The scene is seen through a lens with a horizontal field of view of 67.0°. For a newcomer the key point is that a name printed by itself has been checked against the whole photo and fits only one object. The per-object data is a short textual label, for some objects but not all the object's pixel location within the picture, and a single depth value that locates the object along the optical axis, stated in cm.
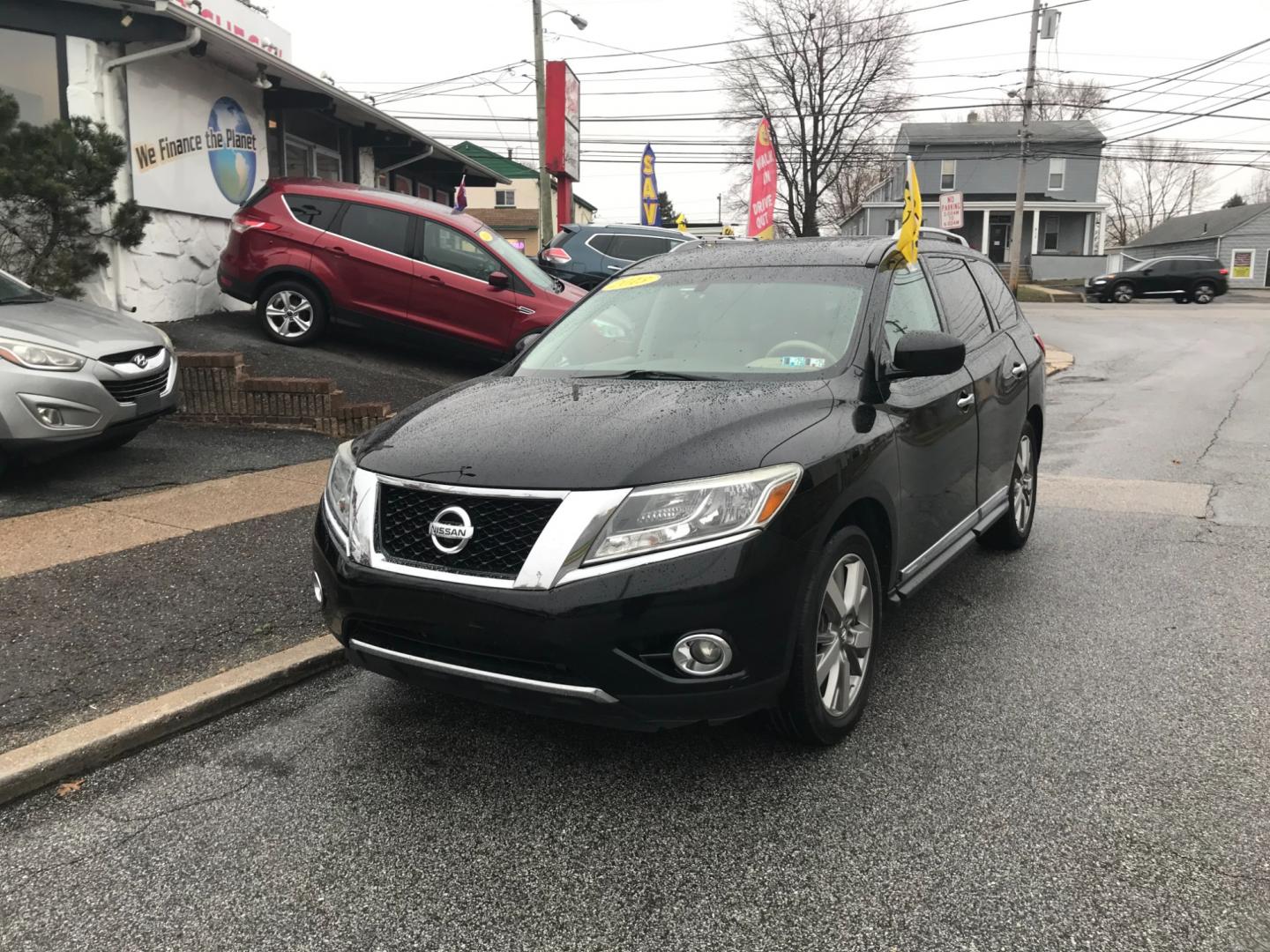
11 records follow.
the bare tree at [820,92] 4497
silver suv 580
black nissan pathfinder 276
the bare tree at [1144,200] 8269
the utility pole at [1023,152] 3244
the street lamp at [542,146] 2159
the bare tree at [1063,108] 4631
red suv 1021
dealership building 943
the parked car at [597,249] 1477
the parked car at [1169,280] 3491
